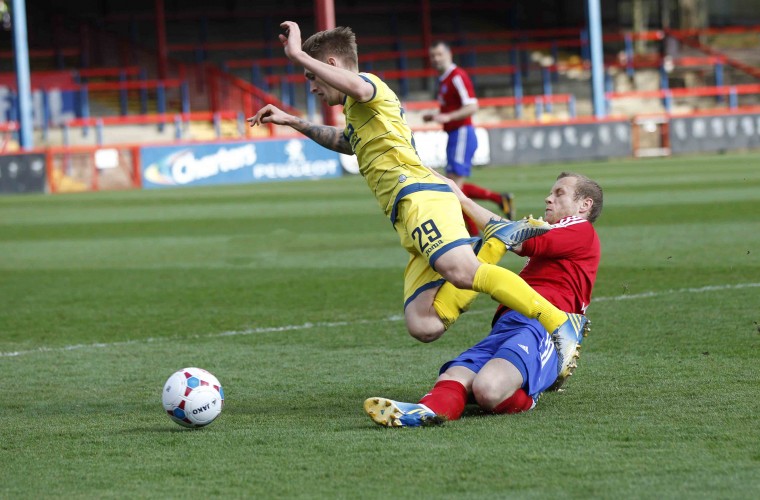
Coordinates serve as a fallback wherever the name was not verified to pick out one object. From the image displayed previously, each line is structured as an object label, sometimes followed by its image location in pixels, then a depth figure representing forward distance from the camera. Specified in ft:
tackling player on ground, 31.45
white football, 31.55
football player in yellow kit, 33.53
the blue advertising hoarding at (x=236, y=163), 159.12
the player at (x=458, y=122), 85.10
